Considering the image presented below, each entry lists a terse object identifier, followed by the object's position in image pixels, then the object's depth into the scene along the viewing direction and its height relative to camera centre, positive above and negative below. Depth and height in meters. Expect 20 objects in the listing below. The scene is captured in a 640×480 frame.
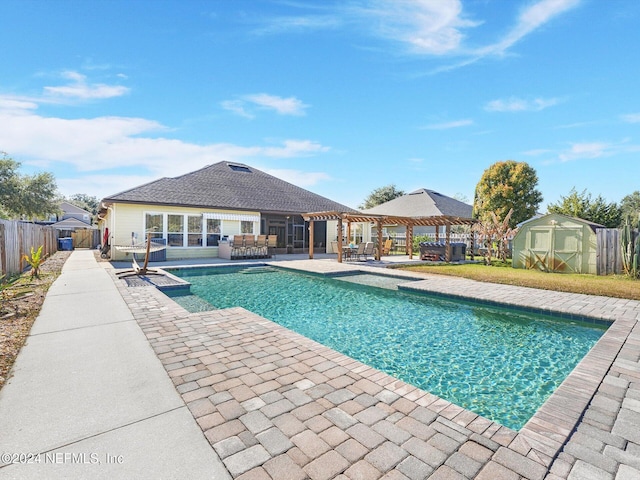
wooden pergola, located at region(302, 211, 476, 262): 17.17 +0.68
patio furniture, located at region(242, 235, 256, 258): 17.68 -0.79
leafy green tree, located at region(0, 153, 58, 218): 33.03 +4.52
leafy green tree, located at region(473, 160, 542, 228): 25.00 +3.31
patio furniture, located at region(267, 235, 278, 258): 18.58 -0.54
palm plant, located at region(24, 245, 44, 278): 9.98 -1.04
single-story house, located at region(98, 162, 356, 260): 16.20 +1.24
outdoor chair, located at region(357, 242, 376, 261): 18.44 -1.01
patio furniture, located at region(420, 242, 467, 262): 18.33 -1.15
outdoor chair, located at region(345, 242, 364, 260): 18.22 -1.12
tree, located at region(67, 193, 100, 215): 87.19 +9.82
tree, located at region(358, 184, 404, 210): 51.03 +6.21
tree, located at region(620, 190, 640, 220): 58.60 +6.16
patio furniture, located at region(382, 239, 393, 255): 22.12 -1.09
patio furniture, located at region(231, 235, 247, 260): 17.27 -0.83
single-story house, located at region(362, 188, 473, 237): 27.44 +2.36
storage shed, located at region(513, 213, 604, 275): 12.87 -0.60
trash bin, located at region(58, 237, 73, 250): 27.52 -1.01
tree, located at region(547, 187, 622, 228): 20.16 +1.44
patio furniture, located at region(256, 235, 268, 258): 18.16 -0.81
